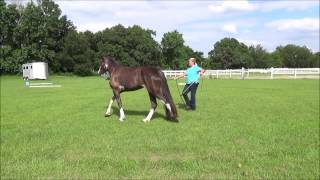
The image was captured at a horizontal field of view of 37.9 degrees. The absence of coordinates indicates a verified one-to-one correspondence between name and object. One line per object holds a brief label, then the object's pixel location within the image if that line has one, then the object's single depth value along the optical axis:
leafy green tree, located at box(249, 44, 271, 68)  150.38
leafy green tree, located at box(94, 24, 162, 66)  96.29
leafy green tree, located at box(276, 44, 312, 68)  172.25
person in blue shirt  17.16
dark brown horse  13.68
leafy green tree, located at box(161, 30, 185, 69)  119.25
